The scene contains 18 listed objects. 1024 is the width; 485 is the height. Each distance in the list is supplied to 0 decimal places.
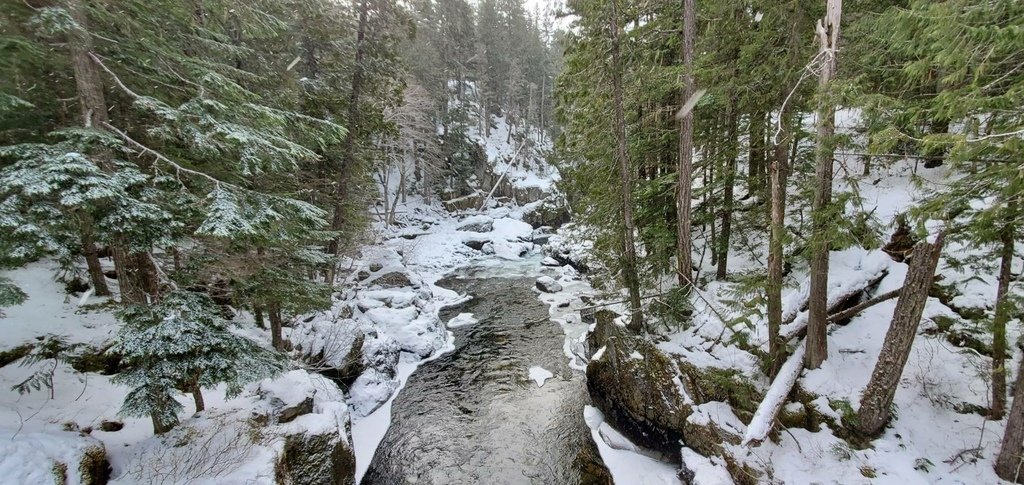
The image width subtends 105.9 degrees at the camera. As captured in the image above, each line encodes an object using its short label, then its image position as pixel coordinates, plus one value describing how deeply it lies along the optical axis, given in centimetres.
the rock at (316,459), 607
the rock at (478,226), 3130
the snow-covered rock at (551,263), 2364
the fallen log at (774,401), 605
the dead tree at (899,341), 523
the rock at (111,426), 548
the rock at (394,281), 1667
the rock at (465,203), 3566
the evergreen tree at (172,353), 459
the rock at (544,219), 3441
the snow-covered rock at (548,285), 1823
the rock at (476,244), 2855
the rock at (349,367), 969
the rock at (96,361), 637
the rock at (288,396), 686
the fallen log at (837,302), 709
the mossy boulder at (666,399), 677
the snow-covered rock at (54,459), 418
